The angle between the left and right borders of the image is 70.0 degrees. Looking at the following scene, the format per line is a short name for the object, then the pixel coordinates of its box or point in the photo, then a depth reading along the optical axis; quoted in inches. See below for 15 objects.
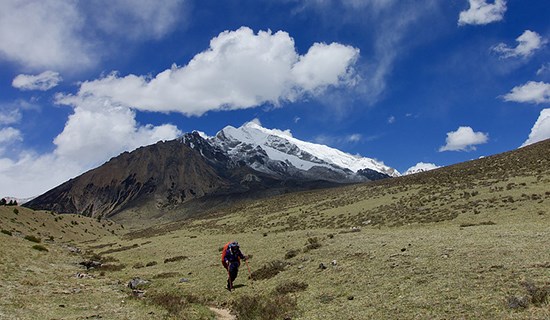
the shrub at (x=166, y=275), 1184.8
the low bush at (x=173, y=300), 731.7
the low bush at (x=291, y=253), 1151.0
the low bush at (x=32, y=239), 2023.6
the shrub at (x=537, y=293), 478.8
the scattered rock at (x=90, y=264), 1526.8
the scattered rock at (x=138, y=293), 890.1
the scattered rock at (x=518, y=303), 478.9
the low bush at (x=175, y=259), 1541.6
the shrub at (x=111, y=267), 1482.3
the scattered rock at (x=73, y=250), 2174.7
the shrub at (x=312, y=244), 1205.7
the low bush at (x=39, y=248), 1638.3
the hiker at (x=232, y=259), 950.4
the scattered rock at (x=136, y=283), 1044.5
